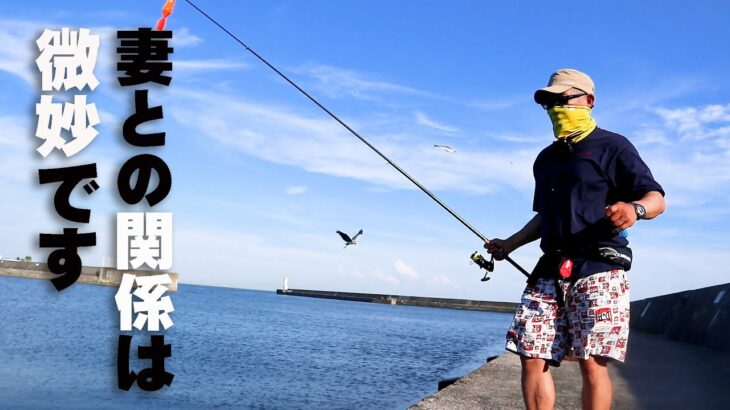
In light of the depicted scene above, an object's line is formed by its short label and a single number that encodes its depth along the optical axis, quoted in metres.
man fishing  2.87
